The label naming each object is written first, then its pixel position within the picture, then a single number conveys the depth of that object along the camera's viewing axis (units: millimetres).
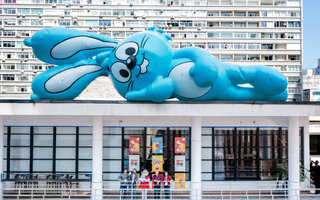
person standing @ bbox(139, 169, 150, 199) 15183
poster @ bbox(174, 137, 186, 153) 17547
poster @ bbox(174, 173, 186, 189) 17078
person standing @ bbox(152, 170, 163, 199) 15339
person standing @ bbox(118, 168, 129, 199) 15203
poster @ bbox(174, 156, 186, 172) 17484
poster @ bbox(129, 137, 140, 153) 17562
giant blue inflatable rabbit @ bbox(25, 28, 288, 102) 14859
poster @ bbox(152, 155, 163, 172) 17453
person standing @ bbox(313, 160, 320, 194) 17094
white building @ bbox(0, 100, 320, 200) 17234
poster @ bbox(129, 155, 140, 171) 17422
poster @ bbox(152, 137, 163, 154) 17609
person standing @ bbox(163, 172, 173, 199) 15042
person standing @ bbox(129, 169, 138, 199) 15380
